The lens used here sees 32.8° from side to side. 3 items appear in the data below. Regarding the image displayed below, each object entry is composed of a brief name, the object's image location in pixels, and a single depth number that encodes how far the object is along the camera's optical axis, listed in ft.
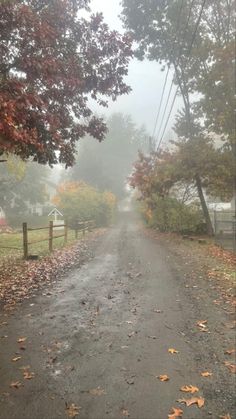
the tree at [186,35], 78.59
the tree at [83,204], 135.54
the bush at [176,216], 88.53
